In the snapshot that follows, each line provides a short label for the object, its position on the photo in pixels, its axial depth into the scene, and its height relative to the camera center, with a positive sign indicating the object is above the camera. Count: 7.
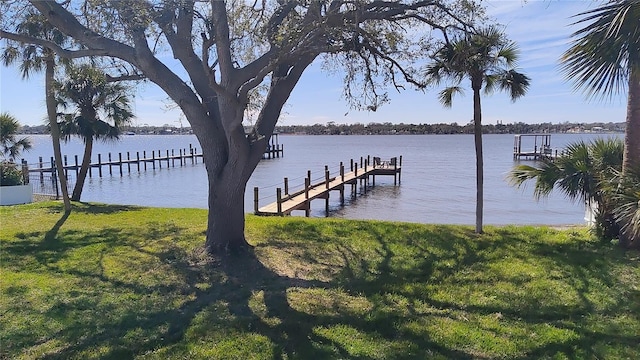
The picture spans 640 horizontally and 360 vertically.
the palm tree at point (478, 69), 9.04 +1.44
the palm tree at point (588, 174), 8.19 -0.69
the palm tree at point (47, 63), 11.71 +2.16
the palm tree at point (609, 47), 5.31 +1.05
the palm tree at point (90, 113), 16.94 +1.09
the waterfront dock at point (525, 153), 53.59 -1.57
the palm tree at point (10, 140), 17.19 +0.13
